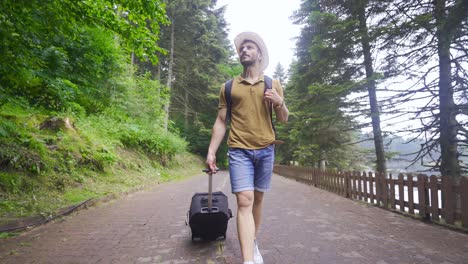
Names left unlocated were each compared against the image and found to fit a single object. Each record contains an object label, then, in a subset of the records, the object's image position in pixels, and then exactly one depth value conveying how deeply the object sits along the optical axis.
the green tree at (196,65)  24.08
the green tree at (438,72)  6.46
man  2.63
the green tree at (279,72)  44.03
